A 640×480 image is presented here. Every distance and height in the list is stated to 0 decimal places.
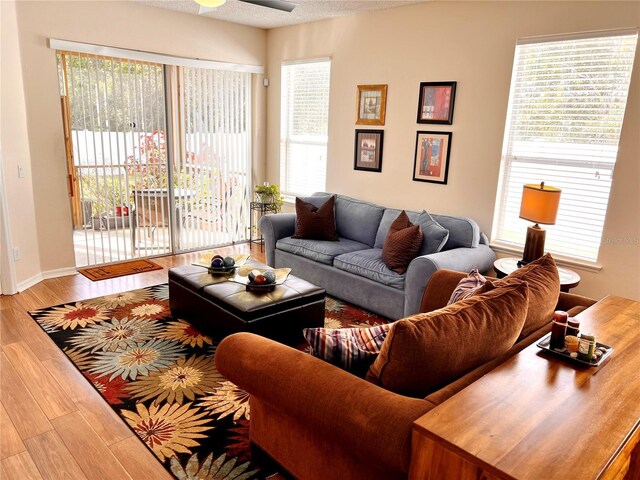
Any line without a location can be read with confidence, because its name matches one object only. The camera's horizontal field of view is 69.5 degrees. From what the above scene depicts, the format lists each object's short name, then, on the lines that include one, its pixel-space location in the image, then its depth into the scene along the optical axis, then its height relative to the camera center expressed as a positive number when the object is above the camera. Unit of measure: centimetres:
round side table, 314 -88
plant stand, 577 -94
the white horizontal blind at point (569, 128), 326 +16
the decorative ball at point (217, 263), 351 -95
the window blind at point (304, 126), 540 +16
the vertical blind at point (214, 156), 539 -25
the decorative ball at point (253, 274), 320 -95
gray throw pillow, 376 -74
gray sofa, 355 -99
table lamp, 320 -43
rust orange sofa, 139 -88
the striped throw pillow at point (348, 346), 171 -75
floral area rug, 225 -150
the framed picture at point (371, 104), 470 +38
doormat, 472 -144
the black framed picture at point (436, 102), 414 +39
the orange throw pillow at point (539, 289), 197 -61
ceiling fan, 385 +112
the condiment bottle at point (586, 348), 168 -70
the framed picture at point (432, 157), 424 -12
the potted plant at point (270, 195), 565 -69
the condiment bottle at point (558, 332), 177 -69
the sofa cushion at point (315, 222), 466 -82
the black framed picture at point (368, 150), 480 -9
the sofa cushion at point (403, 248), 378 -85
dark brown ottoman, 299 -113
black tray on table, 168 -75
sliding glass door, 460 -25
